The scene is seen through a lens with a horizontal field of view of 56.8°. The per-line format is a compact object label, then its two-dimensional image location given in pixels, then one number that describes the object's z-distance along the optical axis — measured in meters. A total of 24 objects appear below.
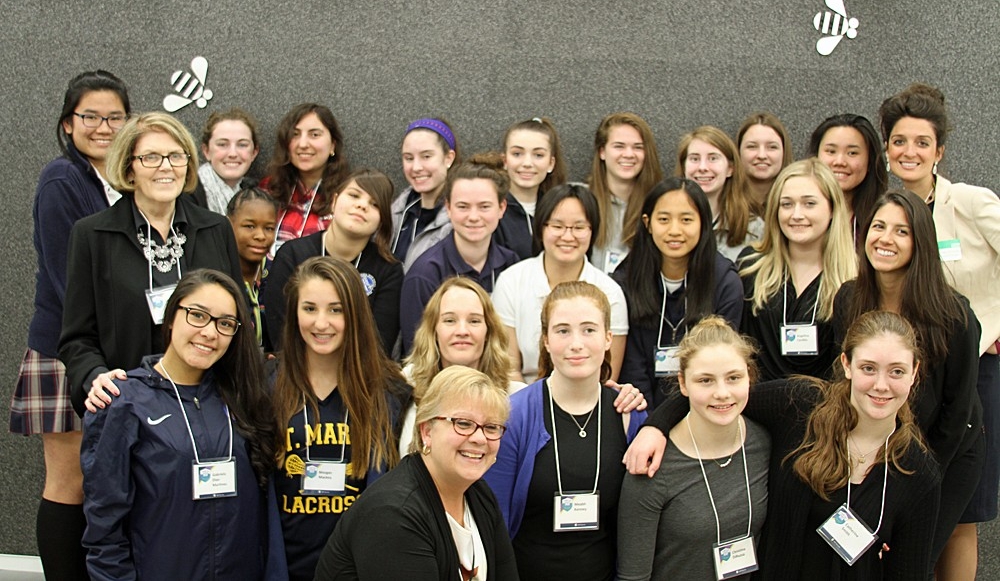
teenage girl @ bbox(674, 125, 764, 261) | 3.32
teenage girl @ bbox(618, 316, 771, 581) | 2.31
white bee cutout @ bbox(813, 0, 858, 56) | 3.81
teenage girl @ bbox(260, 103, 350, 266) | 3.62
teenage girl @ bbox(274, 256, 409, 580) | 2.39
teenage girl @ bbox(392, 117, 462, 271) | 3.52
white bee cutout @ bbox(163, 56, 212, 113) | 4.05
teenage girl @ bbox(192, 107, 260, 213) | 3.64
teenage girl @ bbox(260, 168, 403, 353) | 3.01
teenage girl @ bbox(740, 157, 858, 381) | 2.80
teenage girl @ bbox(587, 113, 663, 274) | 3.47
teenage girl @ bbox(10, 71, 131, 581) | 2.80
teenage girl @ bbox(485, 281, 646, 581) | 2.36
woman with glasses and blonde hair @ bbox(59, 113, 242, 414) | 2.52
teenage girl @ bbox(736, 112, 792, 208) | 3.49
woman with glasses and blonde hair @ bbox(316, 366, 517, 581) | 1.84
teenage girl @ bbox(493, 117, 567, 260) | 3.41
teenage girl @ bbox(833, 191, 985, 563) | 2.43
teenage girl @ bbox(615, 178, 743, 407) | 2.85
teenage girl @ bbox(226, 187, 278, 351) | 3.27
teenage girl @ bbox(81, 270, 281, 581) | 2.20
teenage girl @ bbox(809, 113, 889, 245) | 3.26
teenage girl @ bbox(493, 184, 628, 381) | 2.88
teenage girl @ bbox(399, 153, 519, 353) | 2.96
